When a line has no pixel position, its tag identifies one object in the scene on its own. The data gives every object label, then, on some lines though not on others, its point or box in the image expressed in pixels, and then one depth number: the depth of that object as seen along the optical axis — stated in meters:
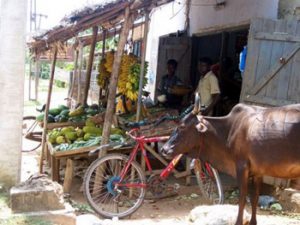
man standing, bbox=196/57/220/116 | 7.18
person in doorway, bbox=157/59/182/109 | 8.63
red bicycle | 6.12
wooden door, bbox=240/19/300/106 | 6.17
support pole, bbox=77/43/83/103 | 13.02
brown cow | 4.66
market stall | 6.35
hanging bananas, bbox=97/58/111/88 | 9.05
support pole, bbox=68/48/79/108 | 14.47
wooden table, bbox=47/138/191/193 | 6.81
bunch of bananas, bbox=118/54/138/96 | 7.29
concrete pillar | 5.48
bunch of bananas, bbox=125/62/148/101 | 7.21
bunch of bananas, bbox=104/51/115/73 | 8.55
